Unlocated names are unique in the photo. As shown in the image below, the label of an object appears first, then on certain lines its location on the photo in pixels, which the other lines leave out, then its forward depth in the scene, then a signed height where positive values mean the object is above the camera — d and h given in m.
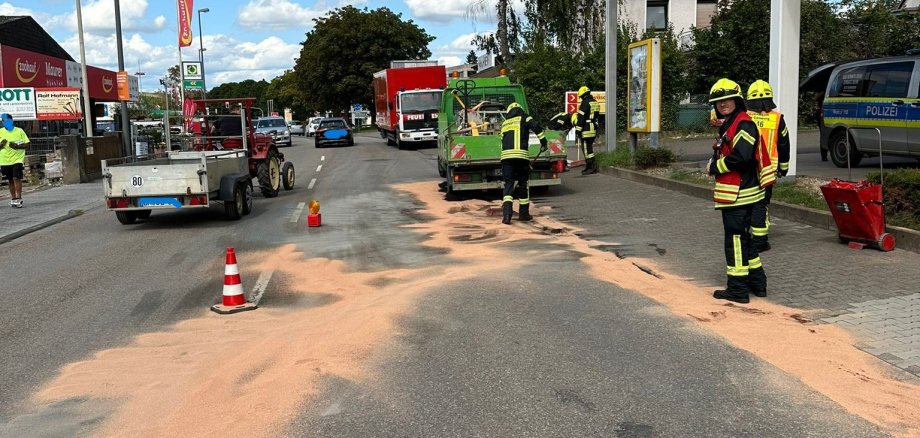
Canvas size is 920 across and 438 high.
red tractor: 15.90 -0.09
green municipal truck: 14.31 -0.51
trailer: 12.29 -0.70
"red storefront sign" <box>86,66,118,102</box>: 36.84 +2.71
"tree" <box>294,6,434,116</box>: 69.88 +7.27
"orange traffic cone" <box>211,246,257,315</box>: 7.19 -1.37
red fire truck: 33.19 +1.29
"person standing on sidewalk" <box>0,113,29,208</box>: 15.78 -0.12
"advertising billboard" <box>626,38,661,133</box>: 17.31 +0.80
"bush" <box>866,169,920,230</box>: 8.90 -0.93
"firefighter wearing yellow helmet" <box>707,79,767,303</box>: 6.65 -0.51
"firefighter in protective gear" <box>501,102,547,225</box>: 12.08 -0.43
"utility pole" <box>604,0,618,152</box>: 19.23 +1.04
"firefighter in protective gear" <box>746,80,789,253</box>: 7.65 -0.22
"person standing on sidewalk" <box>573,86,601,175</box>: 18.03 +0.04
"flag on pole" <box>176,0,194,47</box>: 37.88 +5.50
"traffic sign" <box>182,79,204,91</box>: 46.66 +3.13
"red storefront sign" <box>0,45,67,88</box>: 30.04 +3.02
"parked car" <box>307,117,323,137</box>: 65.53 +0.67
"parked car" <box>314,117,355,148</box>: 38.78 +0.01
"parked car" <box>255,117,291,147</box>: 40.66 +0.38
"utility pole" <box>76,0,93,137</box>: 24.04 +1.45
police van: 13.71 +0.13
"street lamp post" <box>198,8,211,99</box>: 59.10 +6.72
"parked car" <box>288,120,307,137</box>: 77.69 +0.53
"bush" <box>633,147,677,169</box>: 16.89 -0.74
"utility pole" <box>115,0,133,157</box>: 25.14 +0.51
